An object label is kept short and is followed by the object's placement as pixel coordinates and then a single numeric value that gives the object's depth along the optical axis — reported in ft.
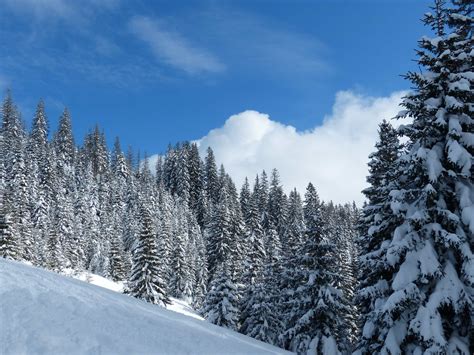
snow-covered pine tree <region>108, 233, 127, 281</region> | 214.51
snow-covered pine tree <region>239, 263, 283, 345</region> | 112.88
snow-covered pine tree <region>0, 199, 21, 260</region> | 142.31
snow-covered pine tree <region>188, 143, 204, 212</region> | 405.16
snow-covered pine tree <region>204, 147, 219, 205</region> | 405.63
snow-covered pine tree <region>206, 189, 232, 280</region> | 208.41
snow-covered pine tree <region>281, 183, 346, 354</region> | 78.33
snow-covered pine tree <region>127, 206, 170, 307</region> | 133.90
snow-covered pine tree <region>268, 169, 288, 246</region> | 336.49
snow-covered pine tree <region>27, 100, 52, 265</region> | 206.18
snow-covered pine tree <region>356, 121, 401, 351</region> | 51.88
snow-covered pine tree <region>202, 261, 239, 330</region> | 117.60
